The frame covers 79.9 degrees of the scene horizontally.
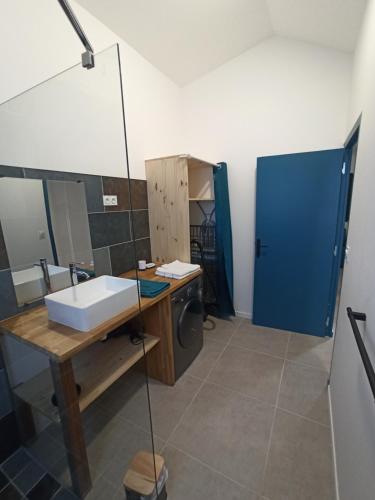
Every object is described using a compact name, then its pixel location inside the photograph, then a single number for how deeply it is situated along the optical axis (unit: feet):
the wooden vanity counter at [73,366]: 3.68
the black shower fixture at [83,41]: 3.20
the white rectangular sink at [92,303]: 3.82
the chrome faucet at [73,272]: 5.23
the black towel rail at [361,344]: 2.24
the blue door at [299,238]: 7.38
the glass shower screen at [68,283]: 3.99
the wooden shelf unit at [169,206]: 7.18
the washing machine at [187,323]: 6.18
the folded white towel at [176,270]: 6.55
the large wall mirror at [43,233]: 4.42
